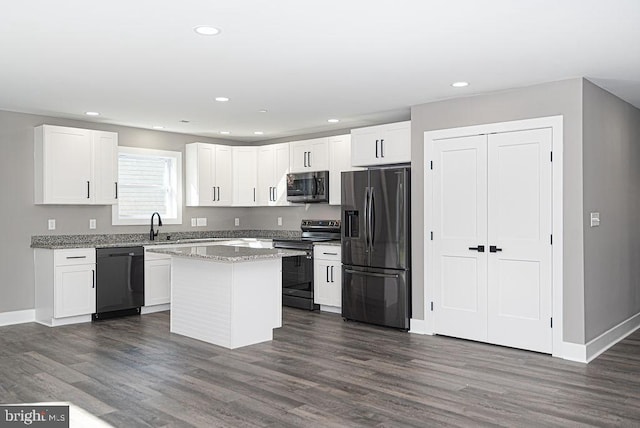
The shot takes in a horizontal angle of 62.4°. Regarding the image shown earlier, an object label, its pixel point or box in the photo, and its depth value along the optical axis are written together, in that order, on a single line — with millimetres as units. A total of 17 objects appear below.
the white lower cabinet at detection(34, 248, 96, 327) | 5773
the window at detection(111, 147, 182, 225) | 6984
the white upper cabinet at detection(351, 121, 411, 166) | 5688
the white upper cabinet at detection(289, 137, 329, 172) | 6945
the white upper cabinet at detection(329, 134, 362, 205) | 6711
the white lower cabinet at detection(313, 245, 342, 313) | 6410
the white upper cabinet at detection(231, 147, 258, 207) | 7855
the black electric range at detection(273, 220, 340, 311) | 6727
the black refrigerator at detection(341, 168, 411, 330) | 5516
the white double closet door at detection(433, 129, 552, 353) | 4621
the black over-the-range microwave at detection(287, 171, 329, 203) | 6934
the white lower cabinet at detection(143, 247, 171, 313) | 6492
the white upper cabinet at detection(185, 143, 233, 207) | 7465
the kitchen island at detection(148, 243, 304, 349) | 4855
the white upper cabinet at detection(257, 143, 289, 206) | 7512
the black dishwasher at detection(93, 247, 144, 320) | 6090
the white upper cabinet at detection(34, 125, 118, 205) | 5984
